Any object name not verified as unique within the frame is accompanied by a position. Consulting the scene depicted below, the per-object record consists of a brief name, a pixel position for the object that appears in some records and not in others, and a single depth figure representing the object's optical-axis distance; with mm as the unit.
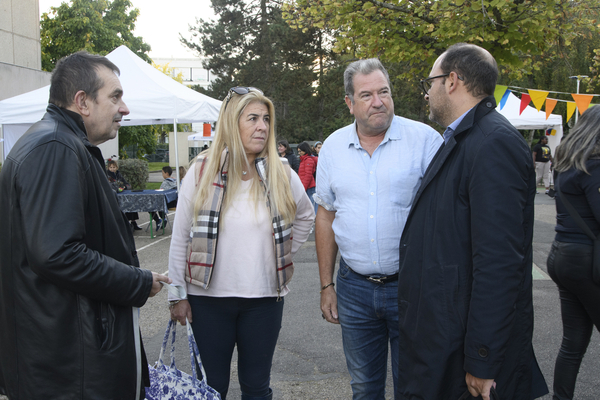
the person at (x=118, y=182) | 9789
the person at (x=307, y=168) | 10766
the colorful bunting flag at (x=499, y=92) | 7822
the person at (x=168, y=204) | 9838
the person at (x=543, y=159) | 17672
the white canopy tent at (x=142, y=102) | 8344
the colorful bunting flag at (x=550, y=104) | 10763
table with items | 9039
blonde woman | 2312
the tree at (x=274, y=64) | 28297
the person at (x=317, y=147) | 13984
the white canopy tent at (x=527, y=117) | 15594
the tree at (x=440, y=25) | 6625
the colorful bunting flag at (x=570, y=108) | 11266
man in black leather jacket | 1520
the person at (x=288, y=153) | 11562
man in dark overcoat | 1592
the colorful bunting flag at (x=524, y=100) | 10785
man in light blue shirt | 2281
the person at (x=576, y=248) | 2533
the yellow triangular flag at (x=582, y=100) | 9594
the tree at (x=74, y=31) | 25969
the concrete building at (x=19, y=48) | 11703
